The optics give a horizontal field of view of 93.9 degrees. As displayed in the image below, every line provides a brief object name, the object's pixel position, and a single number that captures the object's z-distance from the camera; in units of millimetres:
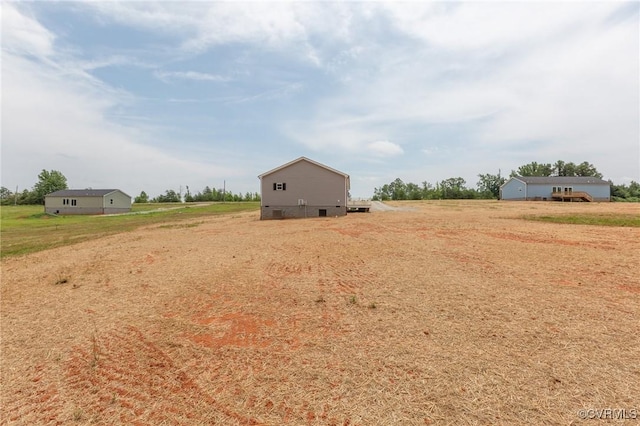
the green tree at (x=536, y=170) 81081
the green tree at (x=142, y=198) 99938
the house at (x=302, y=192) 30531
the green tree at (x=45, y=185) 82750
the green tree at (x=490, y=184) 84975
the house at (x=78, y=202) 52312
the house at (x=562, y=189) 50750
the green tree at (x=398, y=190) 88300
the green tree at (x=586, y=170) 75875
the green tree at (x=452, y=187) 78488
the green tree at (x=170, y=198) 97875
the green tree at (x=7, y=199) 85000
